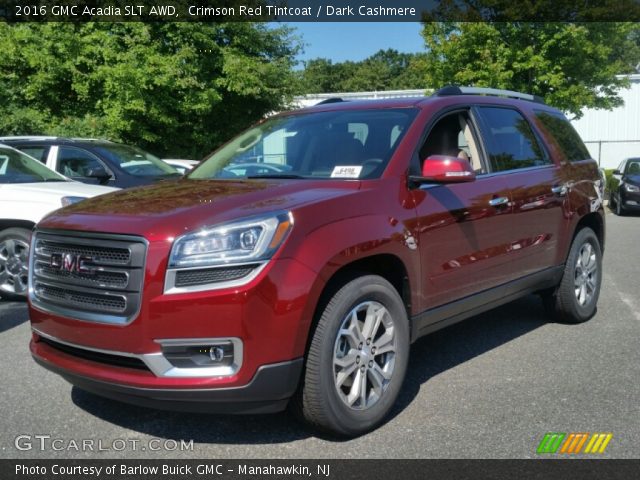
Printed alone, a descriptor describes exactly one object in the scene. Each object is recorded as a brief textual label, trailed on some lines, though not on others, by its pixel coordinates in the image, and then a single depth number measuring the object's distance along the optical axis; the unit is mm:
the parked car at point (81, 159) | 9031
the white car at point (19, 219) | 6852
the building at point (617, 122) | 37844
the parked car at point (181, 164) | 12813
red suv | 3094
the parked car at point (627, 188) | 16891
